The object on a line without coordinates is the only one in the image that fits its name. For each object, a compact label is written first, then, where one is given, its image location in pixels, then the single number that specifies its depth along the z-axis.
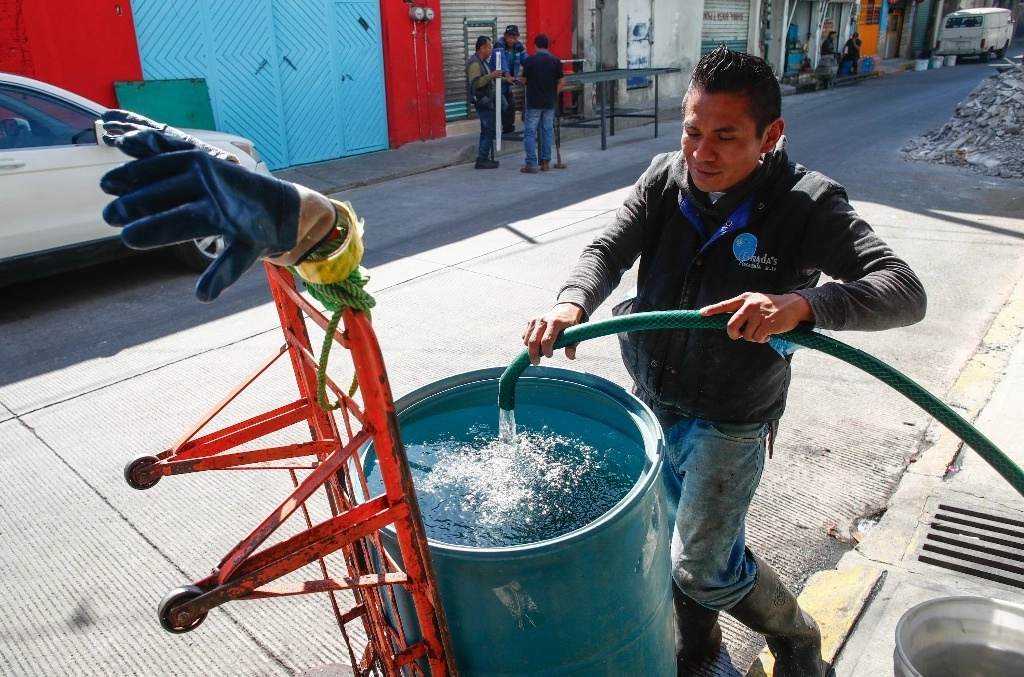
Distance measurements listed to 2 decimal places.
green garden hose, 1.59
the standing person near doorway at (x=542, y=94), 10.45
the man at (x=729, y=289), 1.82
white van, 29.88
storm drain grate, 2.75
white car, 5.66
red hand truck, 1.27
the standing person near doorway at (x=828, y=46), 24.75
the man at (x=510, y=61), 11.98
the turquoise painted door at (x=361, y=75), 11.49
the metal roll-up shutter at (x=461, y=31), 13.19
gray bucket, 1.79
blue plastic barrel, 1.45
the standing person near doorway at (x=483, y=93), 11.21
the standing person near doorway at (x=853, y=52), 24.73
